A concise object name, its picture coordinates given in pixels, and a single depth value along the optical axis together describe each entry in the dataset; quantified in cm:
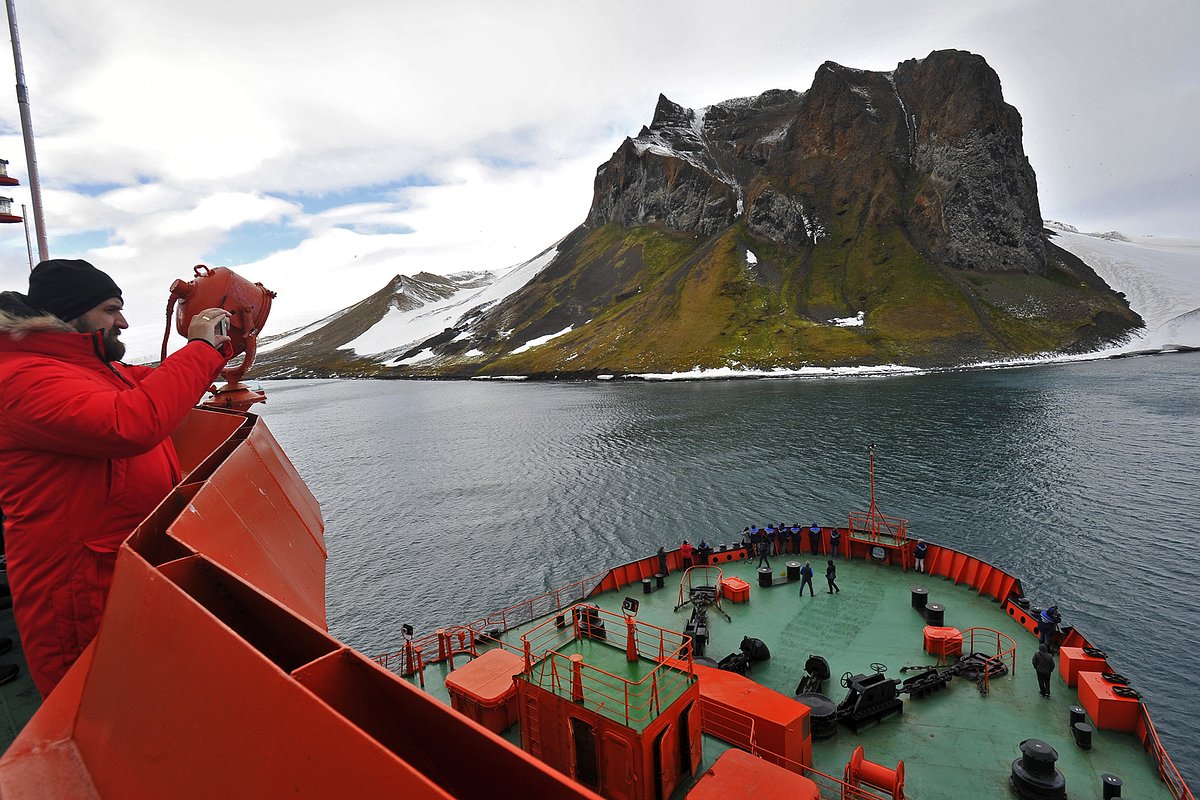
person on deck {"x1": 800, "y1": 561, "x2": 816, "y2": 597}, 2148
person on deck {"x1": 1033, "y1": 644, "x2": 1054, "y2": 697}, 1509
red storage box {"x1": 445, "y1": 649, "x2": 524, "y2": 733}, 1454
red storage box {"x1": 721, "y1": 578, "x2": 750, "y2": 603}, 2125
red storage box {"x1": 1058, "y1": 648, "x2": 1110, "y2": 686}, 1538
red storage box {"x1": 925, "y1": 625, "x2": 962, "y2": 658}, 1717
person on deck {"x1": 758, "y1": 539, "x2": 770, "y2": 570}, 2412
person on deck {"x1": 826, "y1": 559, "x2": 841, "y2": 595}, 2138
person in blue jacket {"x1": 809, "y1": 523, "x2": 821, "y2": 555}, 2514
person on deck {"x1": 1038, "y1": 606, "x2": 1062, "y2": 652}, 1666
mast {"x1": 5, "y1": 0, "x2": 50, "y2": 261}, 944
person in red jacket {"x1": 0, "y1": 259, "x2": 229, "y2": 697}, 327
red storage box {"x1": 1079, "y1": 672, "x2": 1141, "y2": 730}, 1393
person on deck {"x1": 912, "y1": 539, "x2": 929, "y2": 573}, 2323
